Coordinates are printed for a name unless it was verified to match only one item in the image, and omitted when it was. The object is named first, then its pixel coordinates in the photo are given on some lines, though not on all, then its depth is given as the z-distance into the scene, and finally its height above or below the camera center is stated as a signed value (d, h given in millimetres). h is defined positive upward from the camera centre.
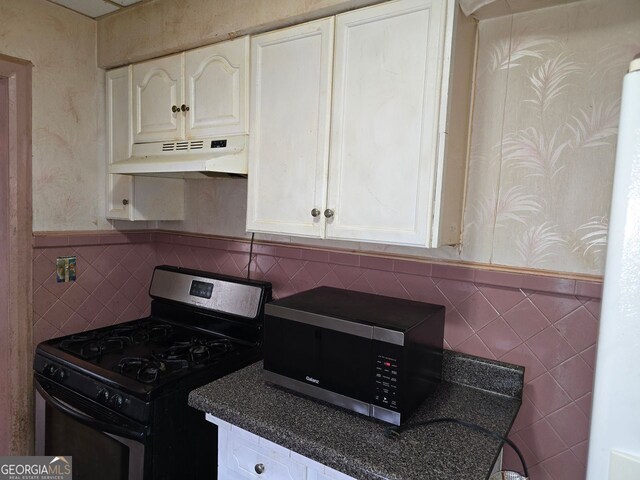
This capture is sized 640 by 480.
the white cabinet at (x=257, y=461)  1047 -677
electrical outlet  1887 -323
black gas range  1316 -603
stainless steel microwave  1102 -396
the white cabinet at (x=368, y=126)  1147 +269
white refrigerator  685 -153
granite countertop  949 -565
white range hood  1431 +181
